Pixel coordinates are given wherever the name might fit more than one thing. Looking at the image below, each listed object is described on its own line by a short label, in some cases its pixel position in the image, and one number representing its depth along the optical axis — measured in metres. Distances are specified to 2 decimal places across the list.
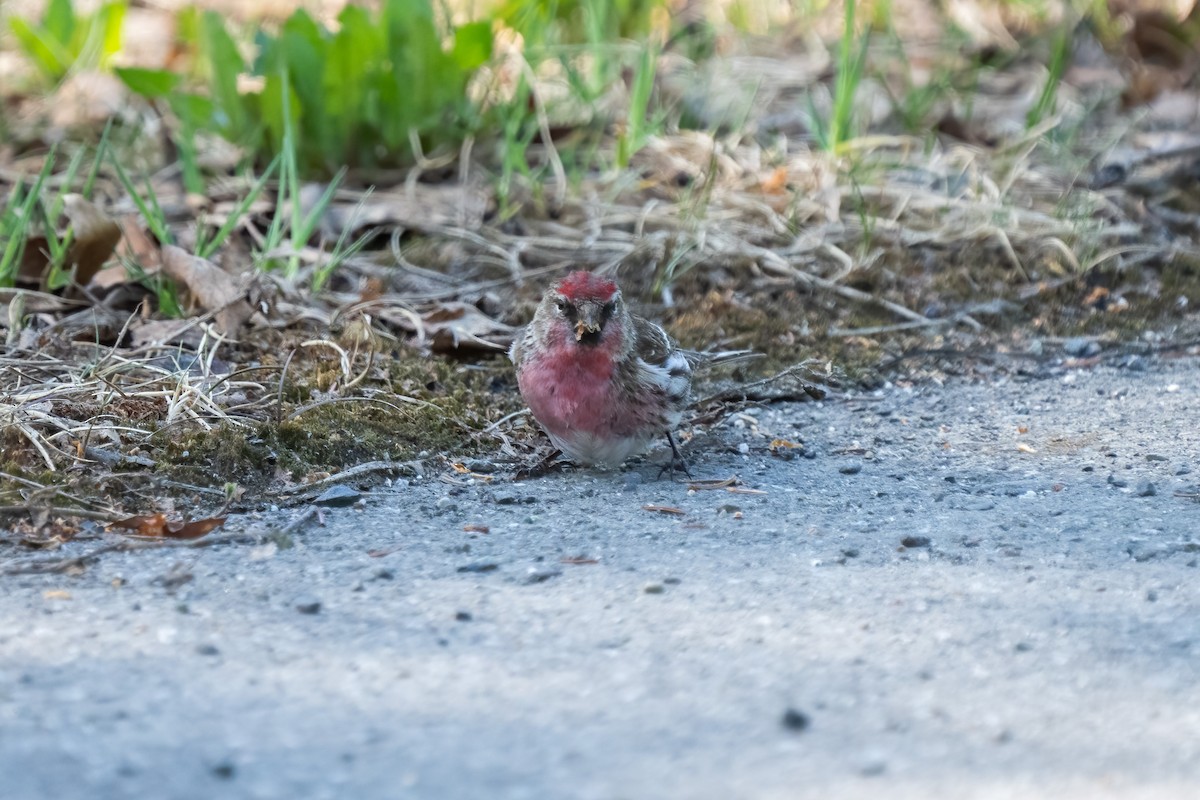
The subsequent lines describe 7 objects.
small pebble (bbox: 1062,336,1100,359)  9.38
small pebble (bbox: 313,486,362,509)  6.71
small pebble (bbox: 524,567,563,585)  5.75
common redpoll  7.38
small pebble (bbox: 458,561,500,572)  5.87
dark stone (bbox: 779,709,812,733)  4.43
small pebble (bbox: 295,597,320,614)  5.36
